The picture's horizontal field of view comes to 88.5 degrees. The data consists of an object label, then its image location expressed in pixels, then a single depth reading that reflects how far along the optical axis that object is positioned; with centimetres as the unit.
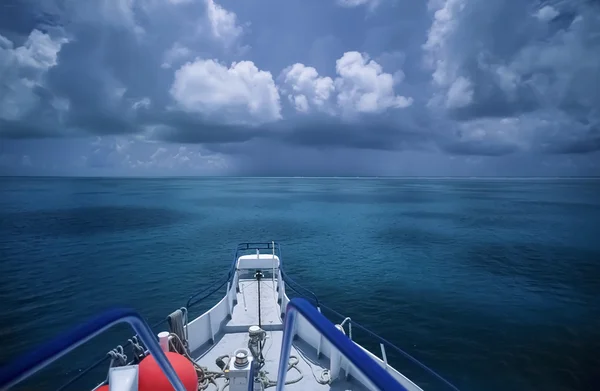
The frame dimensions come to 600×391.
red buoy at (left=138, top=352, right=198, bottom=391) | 542
